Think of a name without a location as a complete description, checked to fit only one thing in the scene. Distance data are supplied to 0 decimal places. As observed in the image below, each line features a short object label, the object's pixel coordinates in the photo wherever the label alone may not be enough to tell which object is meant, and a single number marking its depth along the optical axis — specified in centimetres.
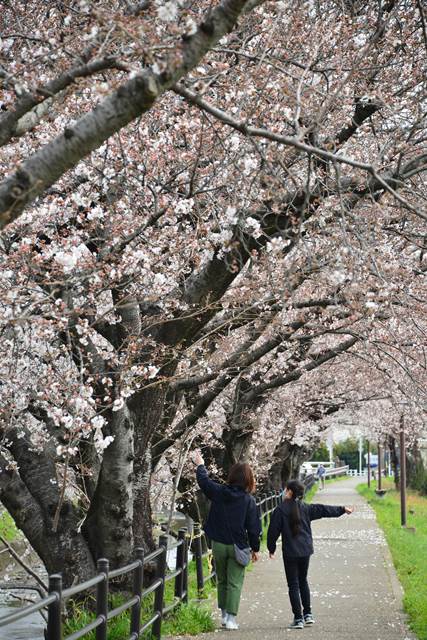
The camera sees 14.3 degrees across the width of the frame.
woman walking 1594
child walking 1677
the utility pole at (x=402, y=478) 3754
